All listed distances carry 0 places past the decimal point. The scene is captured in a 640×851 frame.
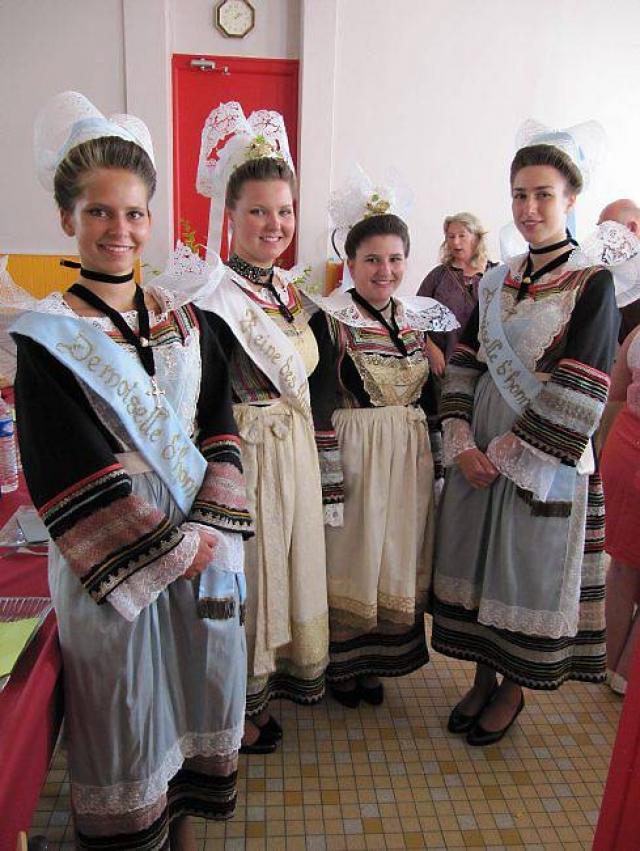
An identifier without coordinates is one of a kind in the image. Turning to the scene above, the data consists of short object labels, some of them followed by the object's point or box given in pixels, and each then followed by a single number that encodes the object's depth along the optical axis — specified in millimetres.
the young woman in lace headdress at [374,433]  1665
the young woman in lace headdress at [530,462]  1473
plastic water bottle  1554
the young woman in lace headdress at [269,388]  1500
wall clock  4145
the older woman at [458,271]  3102
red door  4242
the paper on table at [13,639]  881
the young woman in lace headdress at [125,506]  996
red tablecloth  773
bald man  2275
